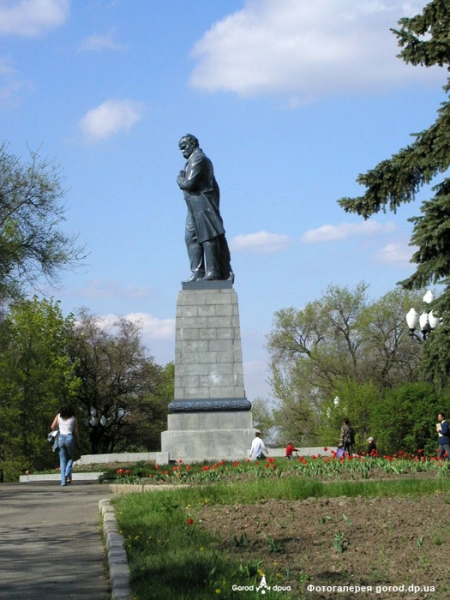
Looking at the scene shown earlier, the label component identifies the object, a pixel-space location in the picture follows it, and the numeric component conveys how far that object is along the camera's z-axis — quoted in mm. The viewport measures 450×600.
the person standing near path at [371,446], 24097
